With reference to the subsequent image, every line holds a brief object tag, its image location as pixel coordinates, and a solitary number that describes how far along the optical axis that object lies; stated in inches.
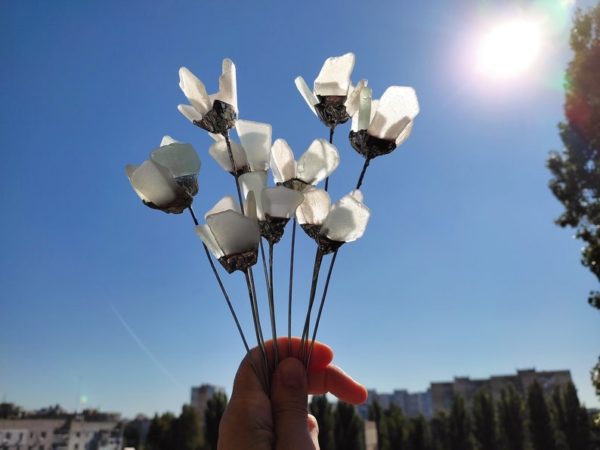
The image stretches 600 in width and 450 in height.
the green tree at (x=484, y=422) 831.1
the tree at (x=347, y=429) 794.2
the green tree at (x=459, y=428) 859.4
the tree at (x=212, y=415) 815.7
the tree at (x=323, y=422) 772.0
